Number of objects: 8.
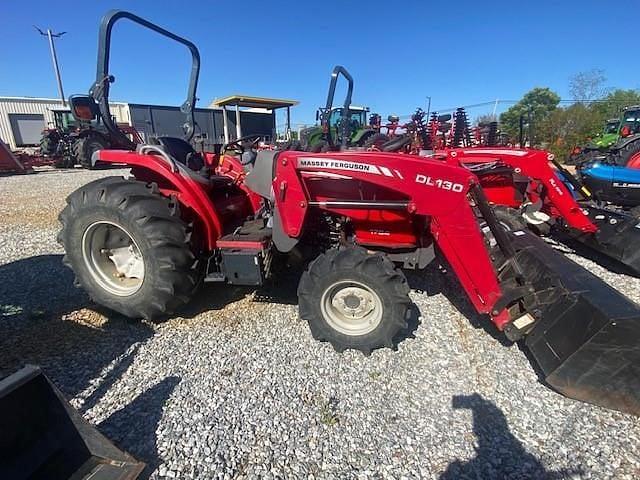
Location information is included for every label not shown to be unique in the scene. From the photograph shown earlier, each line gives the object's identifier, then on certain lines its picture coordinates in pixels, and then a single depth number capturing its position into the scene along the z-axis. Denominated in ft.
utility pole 81.05
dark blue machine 19.33
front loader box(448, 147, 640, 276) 13.37
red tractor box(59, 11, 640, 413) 7.28
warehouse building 89.92
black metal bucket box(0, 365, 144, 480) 5.65
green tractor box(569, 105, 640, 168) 26.53
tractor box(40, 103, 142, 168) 49.47
